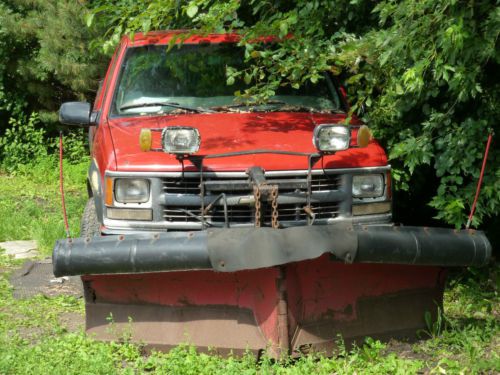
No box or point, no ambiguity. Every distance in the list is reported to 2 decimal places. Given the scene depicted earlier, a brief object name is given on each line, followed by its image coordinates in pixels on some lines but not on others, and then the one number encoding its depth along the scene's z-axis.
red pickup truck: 4.37
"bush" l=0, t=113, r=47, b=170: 13.68
